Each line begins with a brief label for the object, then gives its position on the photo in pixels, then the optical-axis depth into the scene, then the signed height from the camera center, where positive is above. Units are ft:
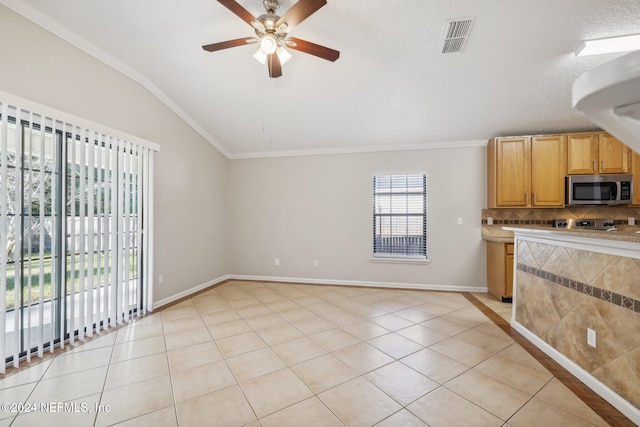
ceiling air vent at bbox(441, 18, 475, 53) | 7.68 +5.39
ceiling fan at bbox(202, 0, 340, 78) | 6.02 +4.54
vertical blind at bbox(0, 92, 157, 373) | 7.08 -0.47
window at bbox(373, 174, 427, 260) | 14.99 -0.16
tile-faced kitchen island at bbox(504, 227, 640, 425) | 5.64 -2.34
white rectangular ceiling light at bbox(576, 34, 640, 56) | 7.90 +5.08
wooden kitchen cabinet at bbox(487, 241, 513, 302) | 12.39 -2.73
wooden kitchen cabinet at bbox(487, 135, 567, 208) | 12.73 +2.04
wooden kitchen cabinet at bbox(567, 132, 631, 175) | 12.17 +2.67
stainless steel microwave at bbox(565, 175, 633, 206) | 11.99 +1.06
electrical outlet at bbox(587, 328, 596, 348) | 6.40 -3.01
